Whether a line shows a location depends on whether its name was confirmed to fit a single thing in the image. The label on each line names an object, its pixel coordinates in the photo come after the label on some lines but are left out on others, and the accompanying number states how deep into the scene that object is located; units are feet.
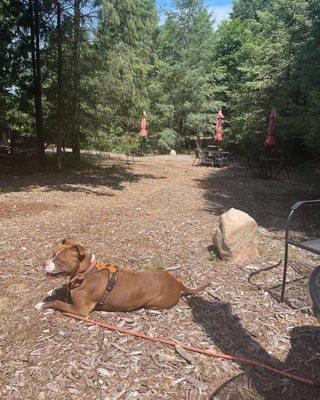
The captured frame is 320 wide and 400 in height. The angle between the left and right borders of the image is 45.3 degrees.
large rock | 16.48
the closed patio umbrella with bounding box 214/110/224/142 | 62.42
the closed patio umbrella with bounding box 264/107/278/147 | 46.52
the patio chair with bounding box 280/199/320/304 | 11.46
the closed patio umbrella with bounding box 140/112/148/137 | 57.65
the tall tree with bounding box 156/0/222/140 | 81.61
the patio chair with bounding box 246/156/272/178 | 45.78
